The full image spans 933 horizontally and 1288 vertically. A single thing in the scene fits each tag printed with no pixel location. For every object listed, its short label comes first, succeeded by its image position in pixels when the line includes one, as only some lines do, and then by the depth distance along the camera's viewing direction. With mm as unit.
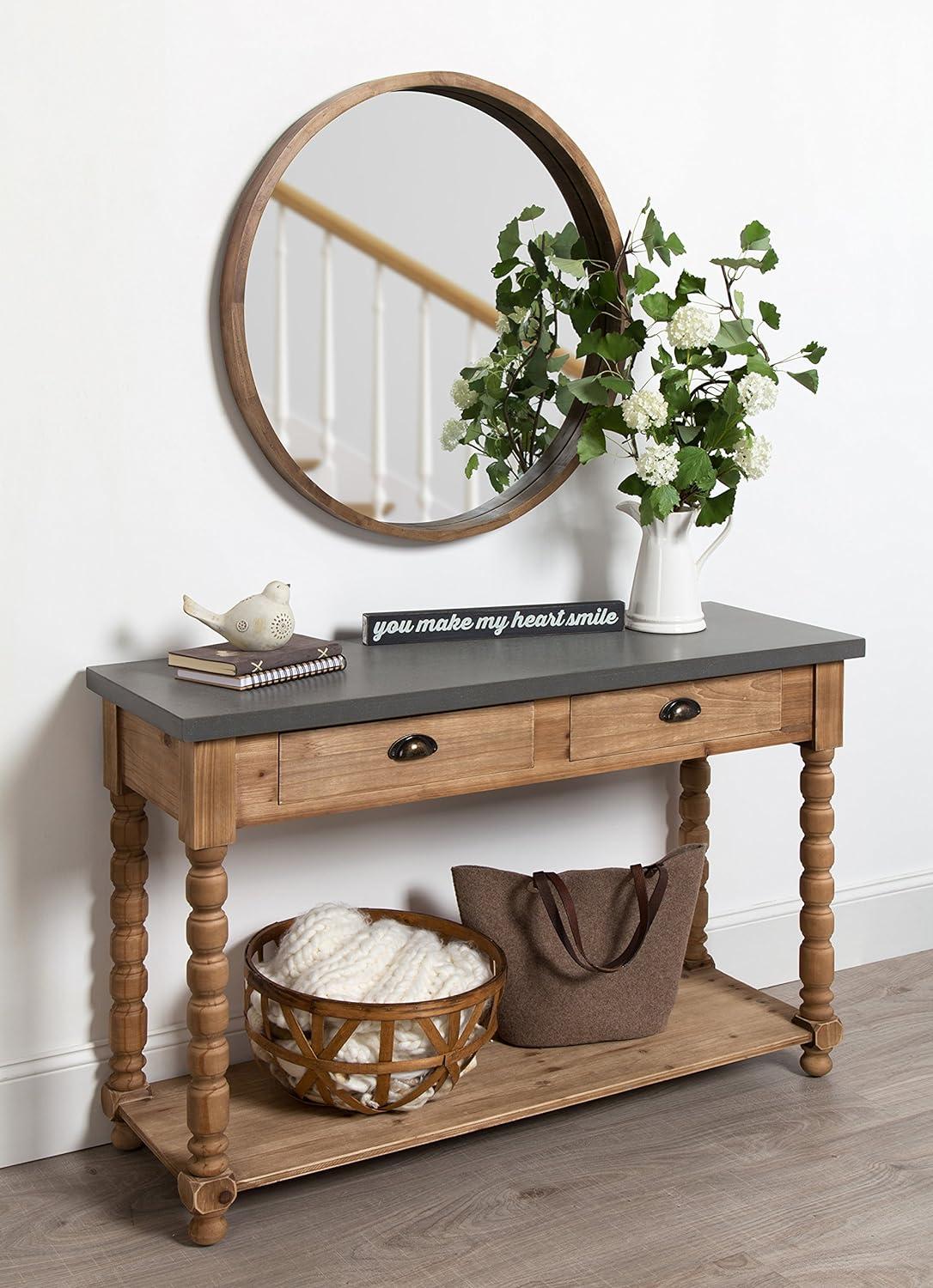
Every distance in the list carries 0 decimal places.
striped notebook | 2006
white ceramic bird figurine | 2082
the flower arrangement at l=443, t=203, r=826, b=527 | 2344
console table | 1936
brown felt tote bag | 2402
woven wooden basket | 2082
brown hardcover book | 2012
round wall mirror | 2262
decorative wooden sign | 2301
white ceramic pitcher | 2449
